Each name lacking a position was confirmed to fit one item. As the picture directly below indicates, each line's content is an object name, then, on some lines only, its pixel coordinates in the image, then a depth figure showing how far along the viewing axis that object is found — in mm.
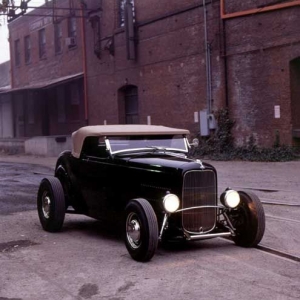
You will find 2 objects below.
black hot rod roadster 7691
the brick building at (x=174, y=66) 21344
